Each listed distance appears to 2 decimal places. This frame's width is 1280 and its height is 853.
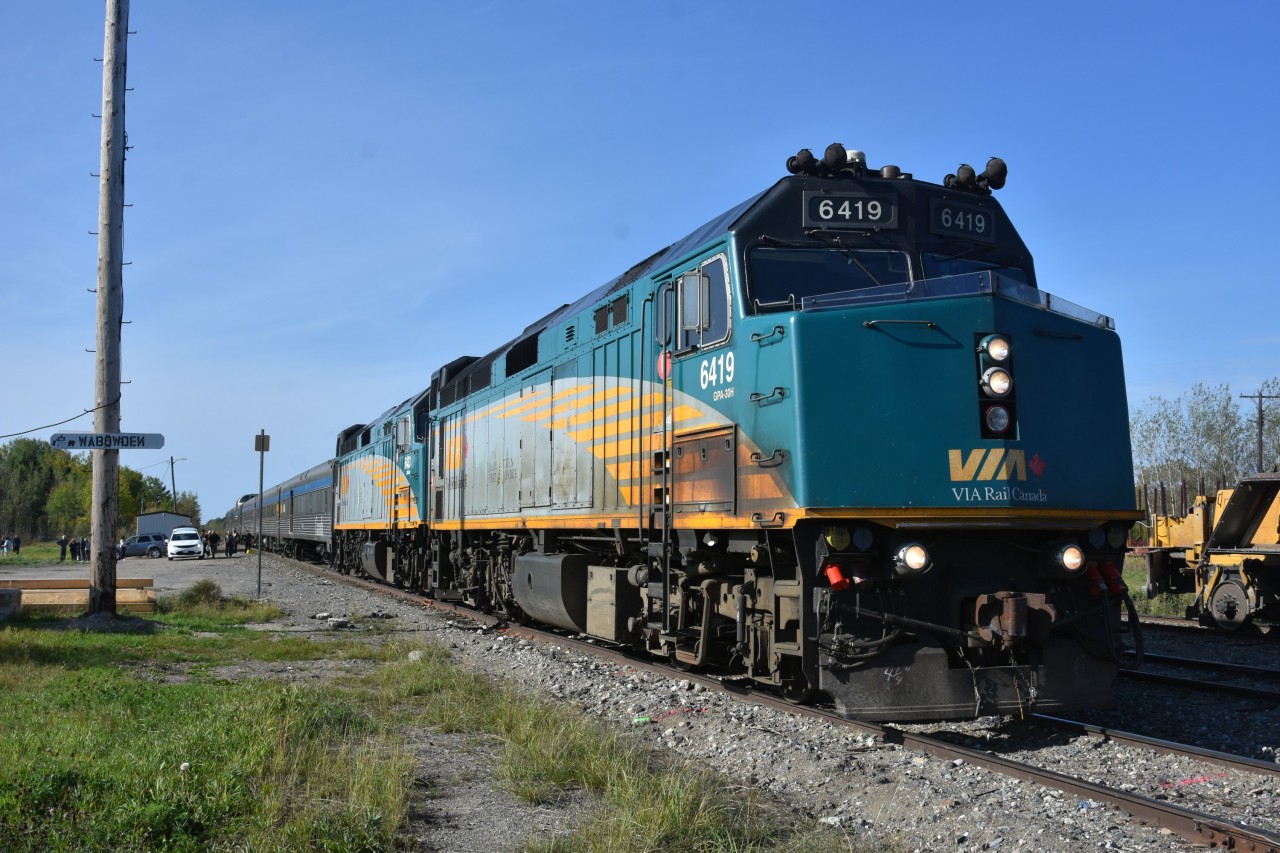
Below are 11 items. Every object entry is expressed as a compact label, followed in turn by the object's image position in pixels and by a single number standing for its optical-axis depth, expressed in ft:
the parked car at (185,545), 152.66
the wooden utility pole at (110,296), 48.19
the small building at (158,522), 227.40
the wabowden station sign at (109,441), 44.88
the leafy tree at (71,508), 314.76
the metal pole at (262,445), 67.26
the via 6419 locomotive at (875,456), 22.79
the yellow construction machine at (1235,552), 48.47
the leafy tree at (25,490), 355.15
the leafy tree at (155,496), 373.61
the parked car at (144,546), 176.04
